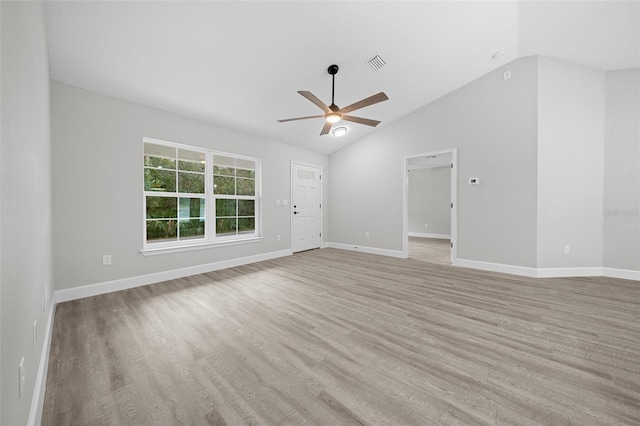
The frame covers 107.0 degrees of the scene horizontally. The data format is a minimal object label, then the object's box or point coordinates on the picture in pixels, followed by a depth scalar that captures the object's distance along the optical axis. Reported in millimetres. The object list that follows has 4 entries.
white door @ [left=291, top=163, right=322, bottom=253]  5711
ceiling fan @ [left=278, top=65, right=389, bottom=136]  2800
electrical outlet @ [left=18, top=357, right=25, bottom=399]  957
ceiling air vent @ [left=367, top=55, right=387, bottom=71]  3346
